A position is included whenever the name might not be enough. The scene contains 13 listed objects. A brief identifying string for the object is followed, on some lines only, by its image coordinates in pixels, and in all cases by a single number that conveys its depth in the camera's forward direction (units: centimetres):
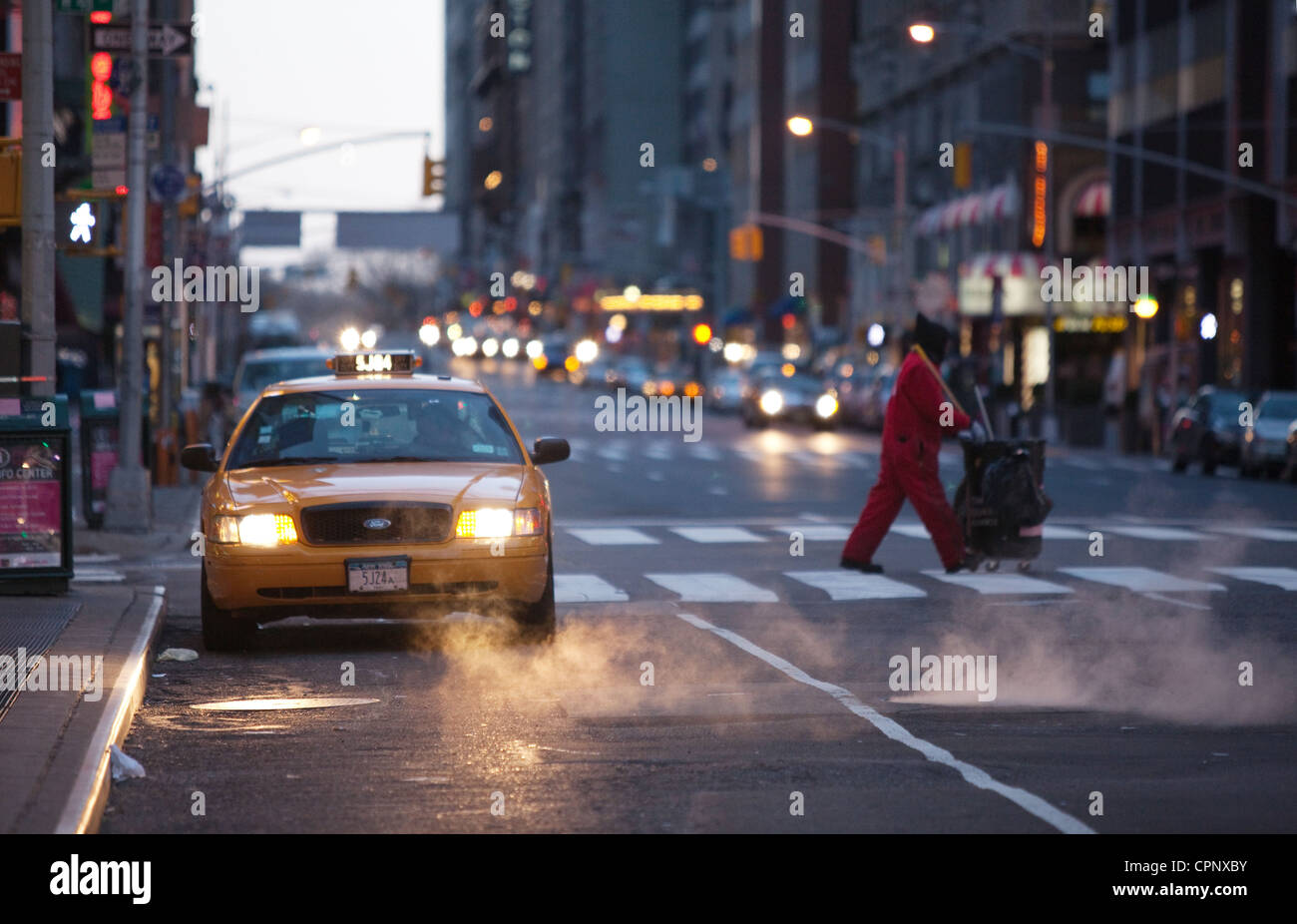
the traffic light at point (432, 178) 4962
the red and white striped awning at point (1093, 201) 6606
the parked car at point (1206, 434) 3581
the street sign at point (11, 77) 1686
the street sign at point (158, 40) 2170
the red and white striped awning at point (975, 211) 6662
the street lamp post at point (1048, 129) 4734
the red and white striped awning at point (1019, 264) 6519
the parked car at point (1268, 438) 3444
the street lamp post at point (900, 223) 6391
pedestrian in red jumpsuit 1627
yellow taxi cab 1225
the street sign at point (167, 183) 2784
